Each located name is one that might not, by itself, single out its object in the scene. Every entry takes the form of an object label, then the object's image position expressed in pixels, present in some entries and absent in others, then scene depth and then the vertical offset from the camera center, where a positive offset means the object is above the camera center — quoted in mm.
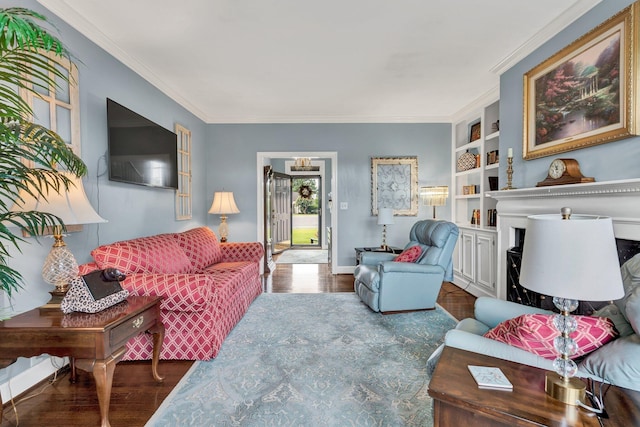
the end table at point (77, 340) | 1467 -653
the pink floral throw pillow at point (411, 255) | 3389 -524
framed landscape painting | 1893 +879
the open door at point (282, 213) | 7594 -82
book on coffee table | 994 -592
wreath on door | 9148 +586
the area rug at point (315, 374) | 1704 -1173
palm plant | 1069 +320
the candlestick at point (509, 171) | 2883 +374
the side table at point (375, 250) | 4290 -601
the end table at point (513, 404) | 862 -605
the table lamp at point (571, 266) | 871 -173
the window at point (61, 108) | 2002 +737
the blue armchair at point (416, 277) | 3164 -740
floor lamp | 4340 +215
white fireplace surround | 1809 +35
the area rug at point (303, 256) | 6293 -1079
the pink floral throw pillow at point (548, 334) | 1149 -506
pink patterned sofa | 2111 -645
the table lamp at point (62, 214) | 1595 -21
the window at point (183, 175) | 3987 +501
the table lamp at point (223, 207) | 4391 +47
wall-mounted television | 2664 +624
